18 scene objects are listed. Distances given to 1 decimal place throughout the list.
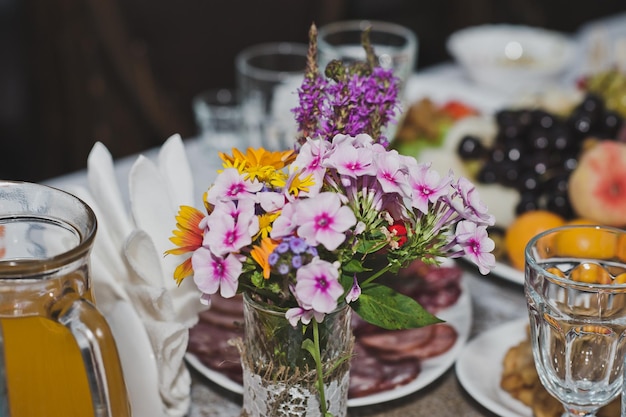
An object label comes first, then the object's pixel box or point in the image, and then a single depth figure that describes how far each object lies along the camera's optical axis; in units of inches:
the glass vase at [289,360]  22.2
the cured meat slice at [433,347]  30.3
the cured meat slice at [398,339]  30.5
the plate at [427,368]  28.2
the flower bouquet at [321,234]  20.0
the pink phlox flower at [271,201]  20.8
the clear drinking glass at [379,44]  43.7
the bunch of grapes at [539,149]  40.4
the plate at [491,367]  28.2
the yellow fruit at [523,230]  37.2
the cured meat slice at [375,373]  28.5
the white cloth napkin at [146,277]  25.5
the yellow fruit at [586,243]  26.9
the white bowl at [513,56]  57.5
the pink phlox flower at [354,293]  21.3
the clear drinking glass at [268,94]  44.8
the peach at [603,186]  38.2
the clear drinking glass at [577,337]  23.6
